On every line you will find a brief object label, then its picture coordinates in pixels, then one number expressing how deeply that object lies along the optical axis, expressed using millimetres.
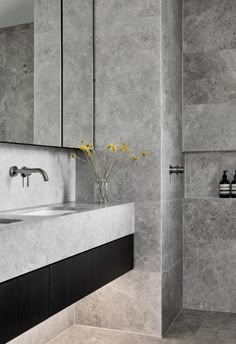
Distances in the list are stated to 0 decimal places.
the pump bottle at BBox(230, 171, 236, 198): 3542
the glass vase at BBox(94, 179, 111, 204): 2943
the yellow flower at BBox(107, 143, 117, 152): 2902
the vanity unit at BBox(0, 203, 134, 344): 1710
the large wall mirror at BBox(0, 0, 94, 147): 2482
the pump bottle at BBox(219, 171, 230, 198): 3566
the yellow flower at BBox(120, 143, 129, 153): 2969
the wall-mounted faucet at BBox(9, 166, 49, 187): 2533
